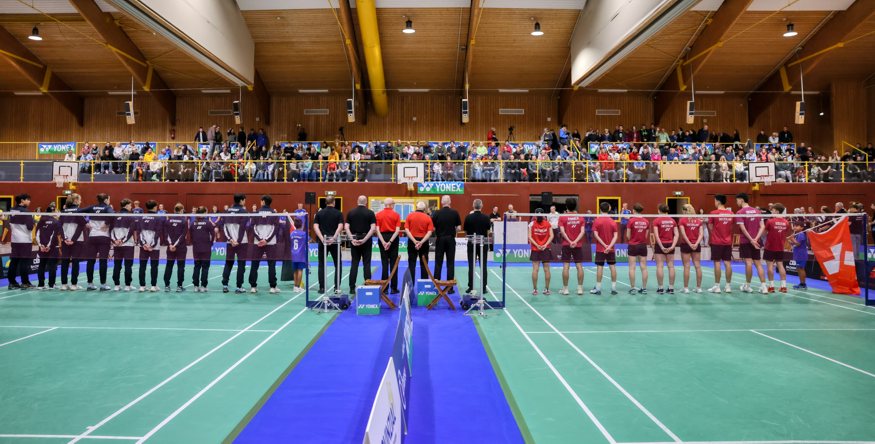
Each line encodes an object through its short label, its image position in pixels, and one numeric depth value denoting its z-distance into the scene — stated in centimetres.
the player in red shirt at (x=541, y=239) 963
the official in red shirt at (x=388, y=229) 911
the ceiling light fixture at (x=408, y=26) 2067
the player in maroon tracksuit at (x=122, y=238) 1000
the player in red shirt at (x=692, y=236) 1015
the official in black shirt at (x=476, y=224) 903
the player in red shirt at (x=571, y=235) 975
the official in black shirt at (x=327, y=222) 925
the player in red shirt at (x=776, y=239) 1005
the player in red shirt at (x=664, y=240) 1007
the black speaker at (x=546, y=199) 1969
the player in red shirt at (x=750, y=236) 1005
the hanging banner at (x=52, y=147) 2642
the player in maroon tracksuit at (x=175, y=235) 1006
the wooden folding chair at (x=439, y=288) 848
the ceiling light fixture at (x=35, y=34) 2051
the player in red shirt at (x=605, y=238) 983
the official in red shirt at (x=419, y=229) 900
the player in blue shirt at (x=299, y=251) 1027
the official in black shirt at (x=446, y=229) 907
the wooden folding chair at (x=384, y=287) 848
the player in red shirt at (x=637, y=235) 1009
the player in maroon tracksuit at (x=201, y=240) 1006
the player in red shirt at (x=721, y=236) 1005
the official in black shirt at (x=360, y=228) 906
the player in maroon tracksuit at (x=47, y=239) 1002
